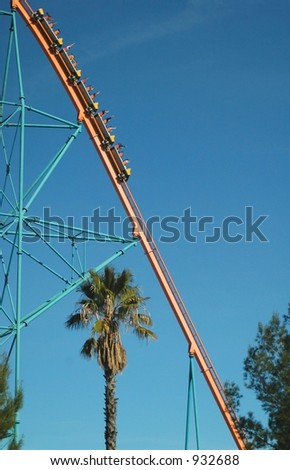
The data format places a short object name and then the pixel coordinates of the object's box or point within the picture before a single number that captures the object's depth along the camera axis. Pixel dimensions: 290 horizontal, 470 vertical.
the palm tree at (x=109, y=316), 25.70
